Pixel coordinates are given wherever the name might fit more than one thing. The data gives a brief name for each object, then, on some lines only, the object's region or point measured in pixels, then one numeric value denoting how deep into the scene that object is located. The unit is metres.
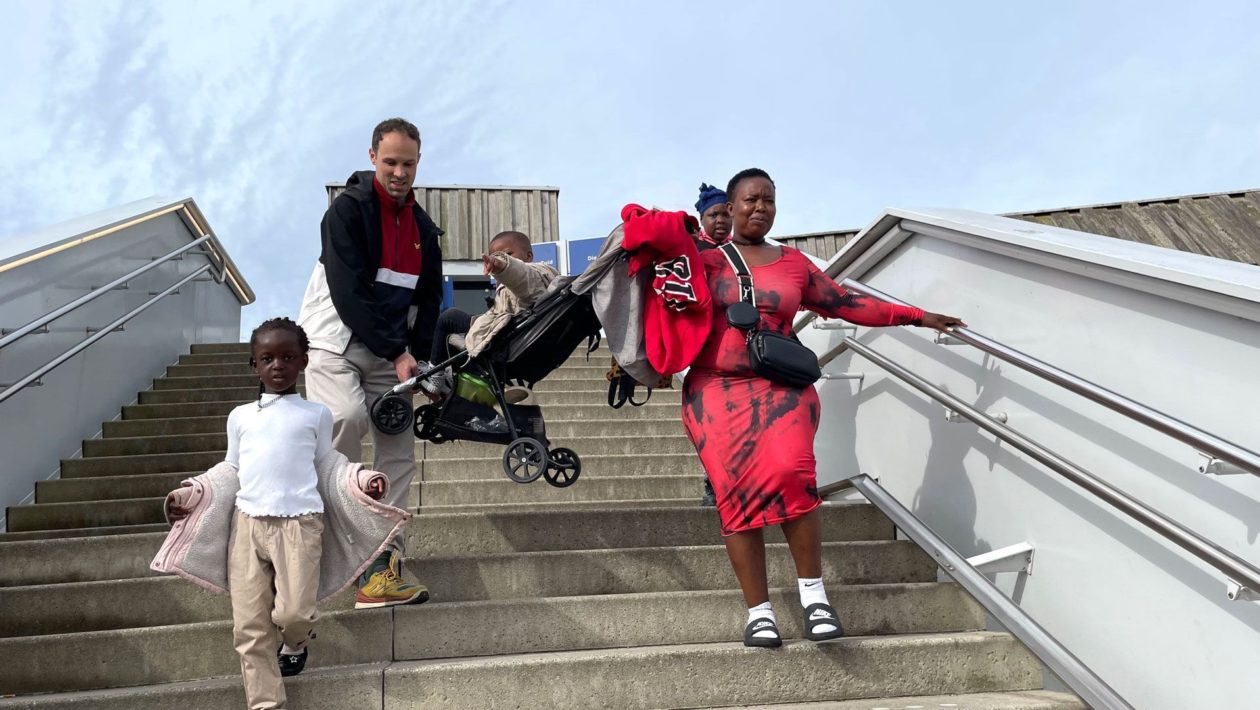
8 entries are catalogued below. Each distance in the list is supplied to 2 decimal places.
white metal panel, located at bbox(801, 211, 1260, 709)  2.42
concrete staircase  2.76
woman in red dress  2.93
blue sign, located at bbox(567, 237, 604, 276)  13.05
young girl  2.58
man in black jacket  3.19
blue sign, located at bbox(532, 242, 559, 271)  13.47
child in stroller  3.40
